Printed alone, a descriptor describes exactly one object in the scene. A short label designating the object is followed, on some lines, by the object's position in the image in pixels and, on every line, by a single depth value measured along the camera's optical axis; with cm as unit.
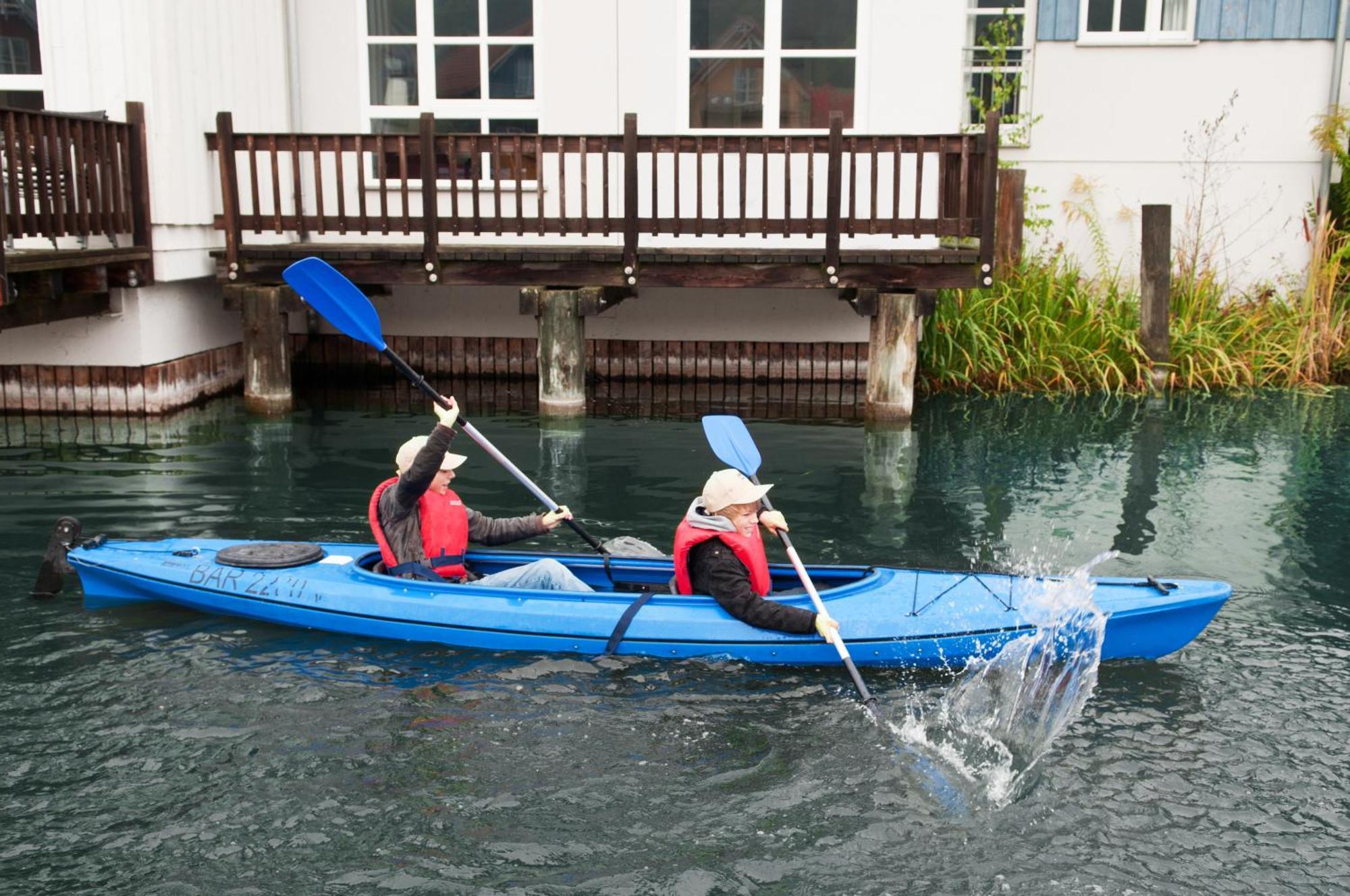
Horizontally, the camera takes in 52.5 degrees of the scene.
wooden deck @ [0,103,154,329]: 941
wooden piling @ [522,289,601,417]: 1146
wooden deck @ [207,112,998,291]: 1080
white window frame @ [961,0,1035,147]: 1531
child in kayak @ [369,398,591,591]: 682
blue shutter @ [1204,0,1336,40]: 1490
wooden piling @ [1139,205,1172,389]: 1276
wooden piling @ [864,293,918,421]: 1132
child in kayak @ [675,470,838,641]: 634
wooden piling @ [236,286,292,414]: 1158
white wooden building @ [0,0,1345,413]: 1109
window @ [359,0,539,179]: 1239
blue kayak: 636
